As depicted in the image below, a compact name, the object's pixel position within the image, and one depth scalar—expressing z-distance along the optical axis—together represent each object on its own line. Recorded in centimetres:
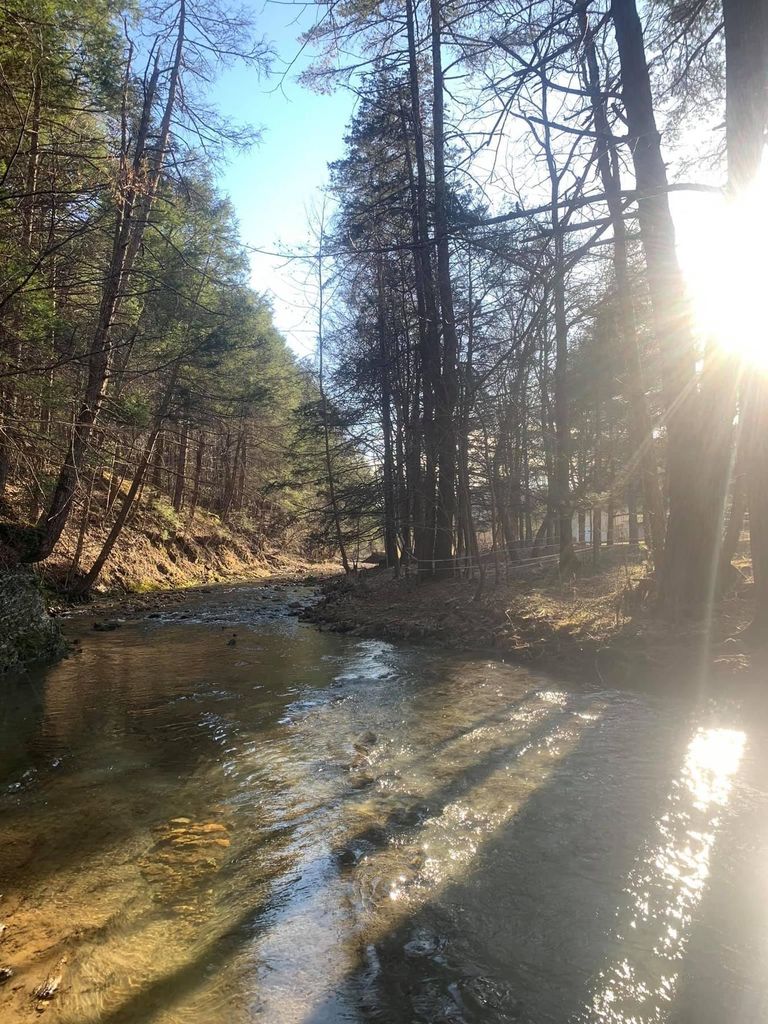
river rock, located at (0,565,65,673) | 809
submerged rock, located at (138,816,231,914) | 292
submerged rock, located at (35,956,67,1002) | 224
